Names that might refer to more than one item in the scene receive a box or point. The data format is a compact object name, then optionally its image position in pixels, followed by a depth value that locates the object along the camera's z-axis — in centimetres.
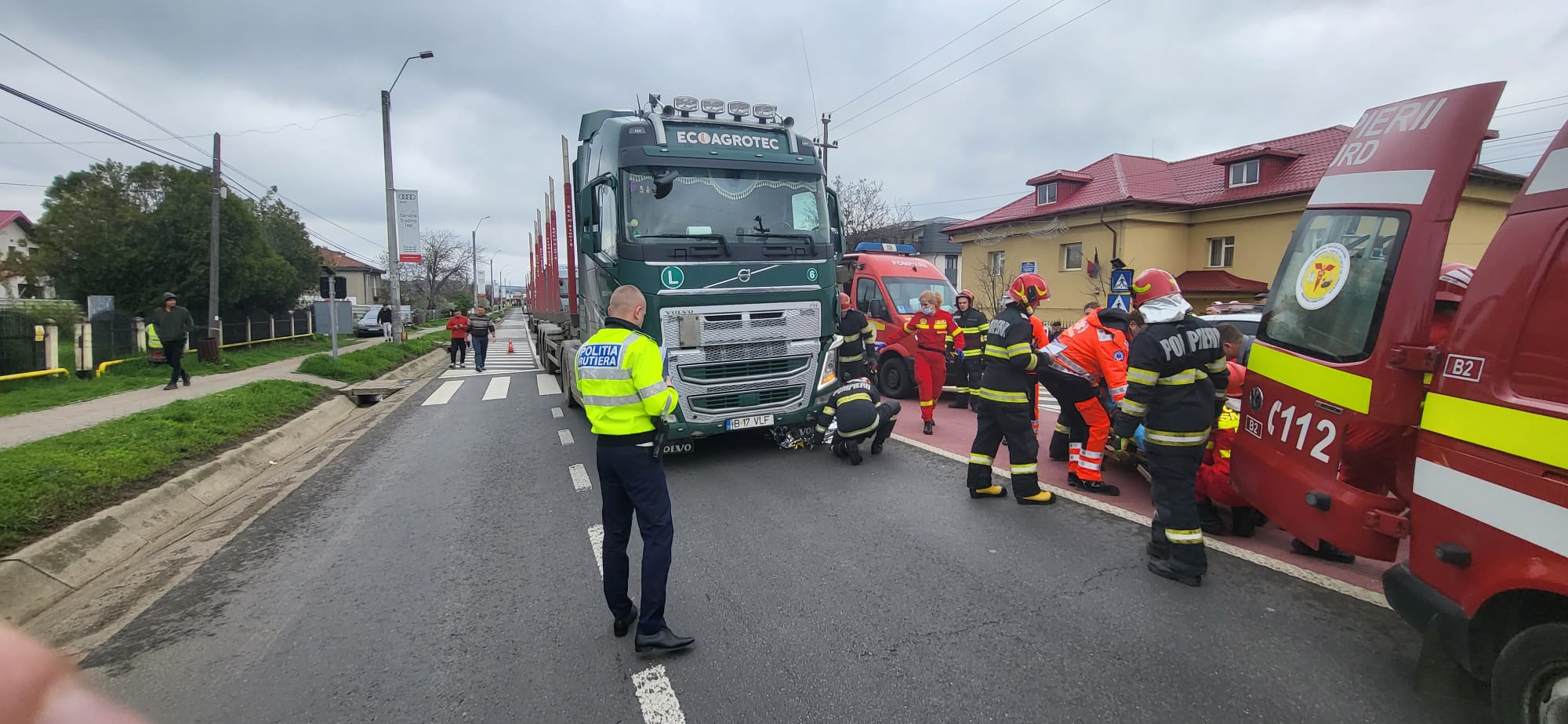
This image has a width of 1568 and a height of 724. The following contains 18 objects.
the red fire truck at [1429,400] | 230
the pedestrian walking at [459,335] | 1969
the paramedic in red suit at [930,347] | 870
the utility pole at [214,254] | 1750
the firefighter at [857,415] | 700
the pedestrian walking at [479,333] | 1866
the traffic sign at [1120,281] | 895
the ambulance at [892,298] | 1150
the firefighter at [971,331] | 696
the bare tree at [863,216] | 3550
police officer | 336
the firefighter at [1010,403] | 549
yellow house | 2212
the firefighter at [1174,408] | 407
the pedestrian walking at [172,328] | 1234
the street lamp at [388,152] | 2045
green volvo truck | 679
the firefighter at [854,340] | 833
